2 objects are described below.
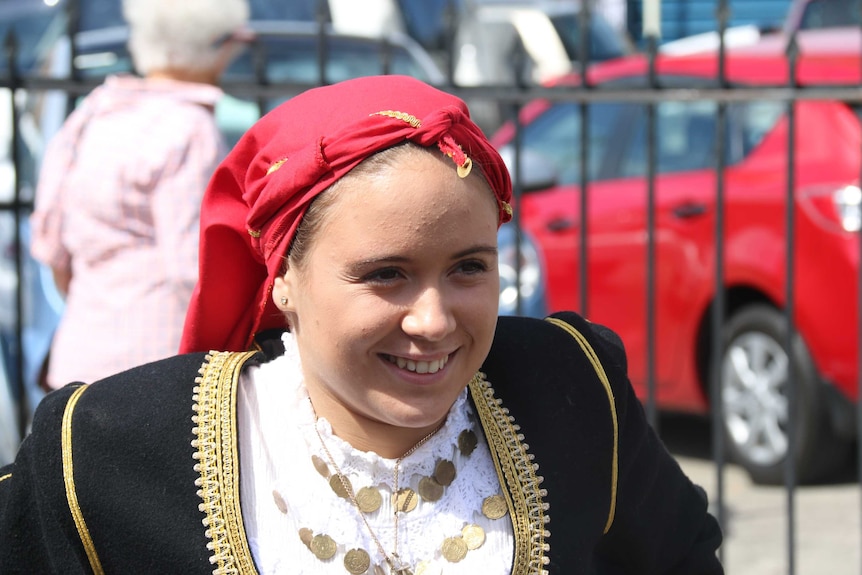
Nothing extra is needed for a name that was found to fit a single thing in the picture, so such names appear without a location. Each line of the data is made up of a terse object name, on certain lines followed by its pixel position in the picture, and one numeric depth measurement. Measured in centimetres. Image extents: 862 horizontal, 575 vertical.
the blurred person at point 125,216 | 565
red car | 886
